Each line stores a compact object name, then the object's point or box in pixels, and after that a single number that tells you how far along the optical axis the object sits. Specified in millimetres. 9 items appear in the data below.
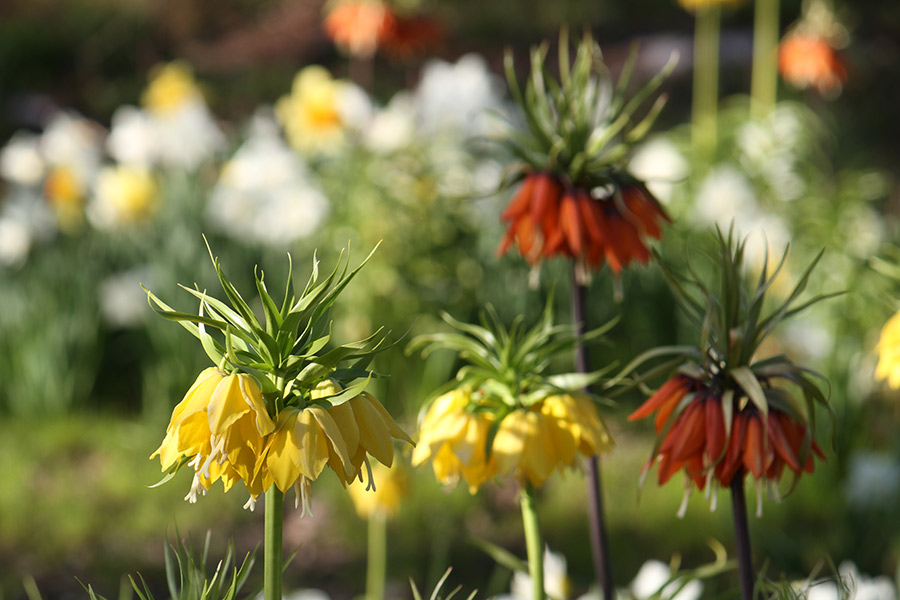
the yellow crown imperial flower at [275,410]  1916
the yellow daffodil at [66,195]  9094
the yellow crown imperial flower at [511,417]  2539
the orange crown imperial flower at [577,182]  3244
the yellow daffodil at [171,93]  10789
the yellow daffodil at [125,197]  8617
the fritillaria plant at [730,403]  2338
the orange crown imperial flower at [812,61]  9773
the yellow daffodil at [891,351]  3090
